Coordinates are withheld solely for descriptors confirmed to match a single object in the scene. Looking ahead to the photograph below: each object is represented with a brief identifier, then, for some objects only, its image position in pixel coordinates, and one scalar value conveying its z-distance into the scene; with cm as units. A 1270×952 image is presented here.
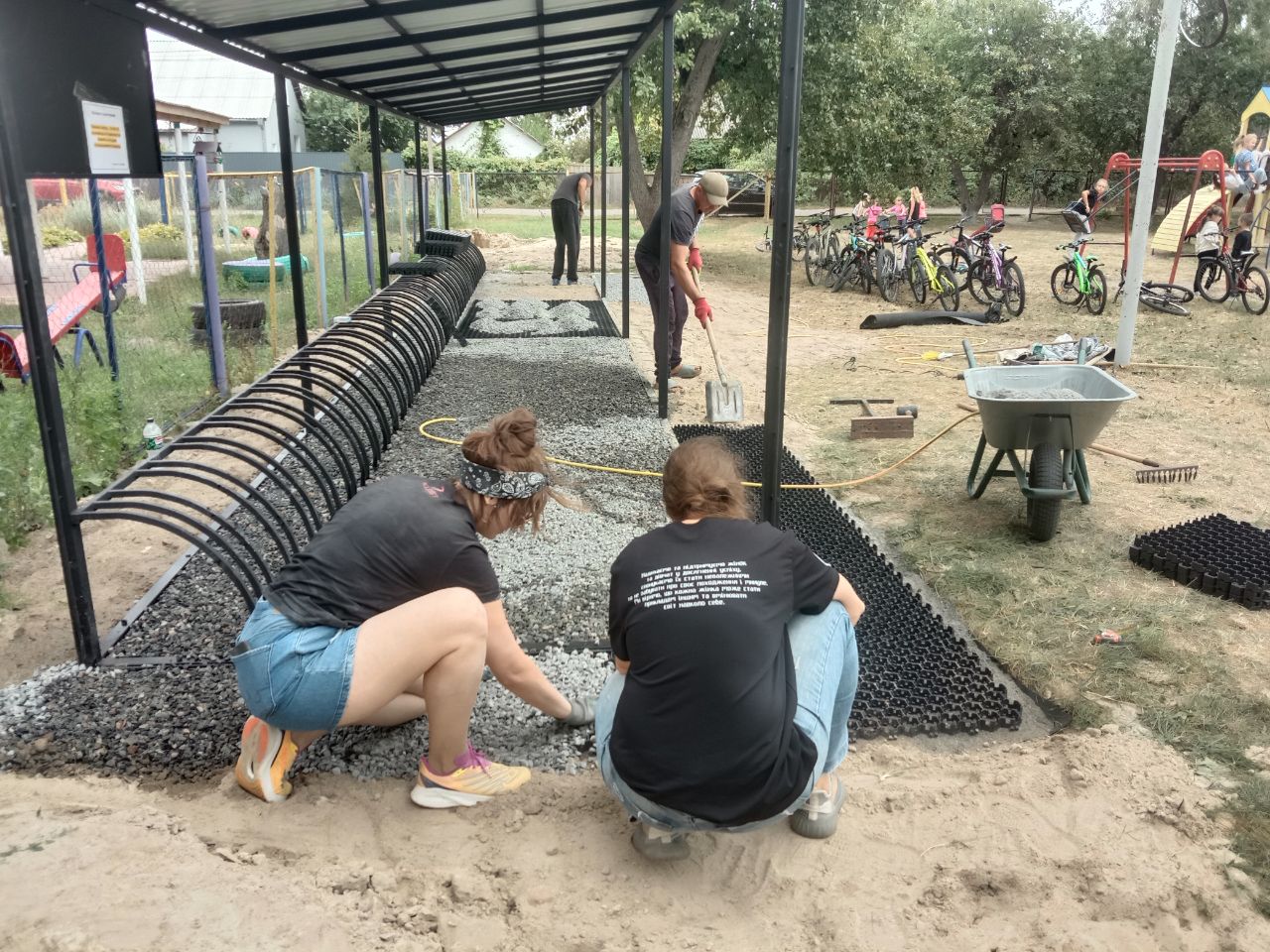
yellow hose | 566
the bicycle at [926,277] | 1244
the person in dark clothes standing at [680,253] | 726
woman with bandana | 250
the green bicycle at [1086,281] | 1196
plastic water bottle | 626
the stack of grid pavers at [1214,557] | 420
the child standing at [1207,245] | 1230
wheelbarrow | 468
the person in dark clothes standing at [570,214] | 1398
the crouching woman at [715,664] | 219
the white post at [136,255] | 1091
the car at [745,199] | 2903
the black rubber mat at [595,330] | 1027
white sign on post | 365
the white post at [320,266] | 1015
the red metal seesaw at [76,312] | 722
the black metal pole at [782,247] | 332
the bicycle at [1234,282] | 1162
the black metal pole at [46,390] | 305
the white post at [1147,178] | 826
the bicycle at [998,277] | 1206
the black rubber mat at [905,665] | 323
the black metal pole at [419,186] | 1393
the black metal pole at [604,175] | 1281
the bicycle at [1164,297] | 1181
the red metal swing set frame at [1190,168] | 1119
